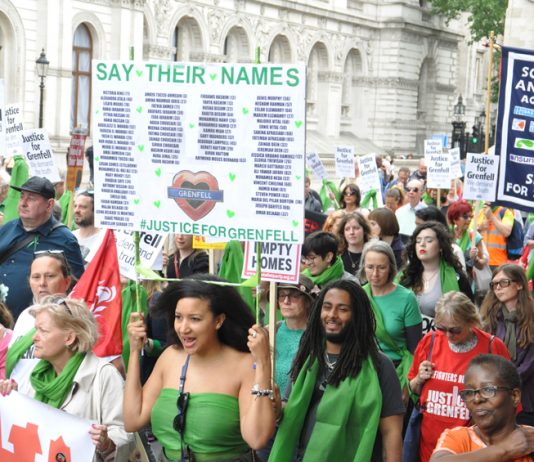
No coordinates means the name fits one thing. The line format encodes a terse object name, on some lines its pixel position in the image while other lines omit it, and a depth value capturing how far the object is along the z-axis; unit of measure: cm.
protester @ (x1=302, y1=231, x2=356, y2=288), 711
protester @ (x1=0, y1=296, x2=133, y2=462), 490
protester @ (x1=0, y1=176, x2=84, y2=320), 727
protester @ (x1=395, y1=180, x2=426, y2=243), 1209
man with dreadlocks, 458
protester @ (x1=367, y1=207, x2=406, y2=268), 923
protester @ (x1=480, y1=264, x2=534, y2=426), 645
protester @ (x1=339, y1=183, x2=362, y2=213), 1202
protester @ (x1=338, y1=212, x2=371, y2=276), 898
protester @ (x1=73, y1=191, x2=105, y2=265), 861
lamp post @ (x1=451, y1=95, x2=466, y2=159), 4431
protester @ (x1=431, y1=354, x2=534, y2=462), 387
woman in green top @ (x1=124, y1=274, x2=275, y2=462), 452
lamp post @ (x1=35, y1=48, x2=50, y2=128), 2316
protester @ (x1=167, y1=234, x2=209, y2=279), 805
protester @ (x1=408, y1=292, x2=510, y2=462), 578
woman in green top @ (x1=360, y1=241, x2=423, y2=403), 643
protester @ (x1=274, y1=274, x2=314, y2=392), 589
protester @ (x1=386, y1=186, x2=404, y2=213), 1341
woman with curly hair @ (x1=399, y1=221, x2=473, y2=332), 747
